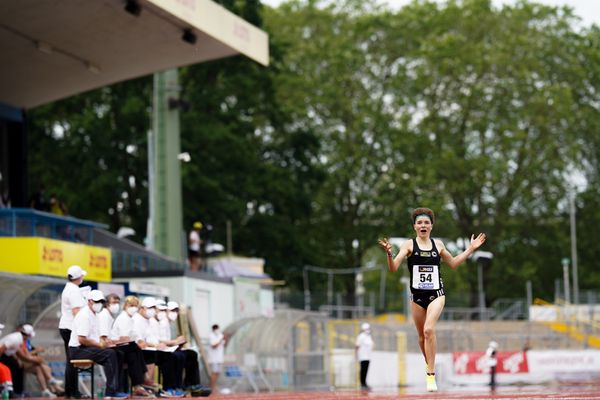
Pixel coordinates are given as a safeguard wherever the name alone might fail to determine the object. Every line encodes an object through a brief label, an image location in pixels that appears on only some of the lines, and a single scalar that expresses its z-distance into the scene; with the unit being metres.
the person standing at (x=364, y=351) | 35.66
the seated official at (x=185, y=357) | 22.44
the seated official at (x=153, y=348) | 21.33
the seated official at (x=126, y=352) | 19.61
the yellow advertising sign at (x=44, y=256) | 30.75
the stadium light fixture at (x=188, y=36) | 37.66
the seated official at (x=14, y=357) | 23.28
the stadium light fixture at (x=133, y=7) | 33.75
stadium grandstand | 31.73
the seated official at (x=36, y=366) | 24.17
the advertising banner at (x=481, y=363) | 41.81
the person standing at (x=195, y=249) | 39.97
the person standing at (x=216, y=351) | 31.81
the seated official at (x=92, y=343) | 18.81
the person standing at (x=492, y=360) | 39.57
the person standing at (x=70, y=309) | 19.11
